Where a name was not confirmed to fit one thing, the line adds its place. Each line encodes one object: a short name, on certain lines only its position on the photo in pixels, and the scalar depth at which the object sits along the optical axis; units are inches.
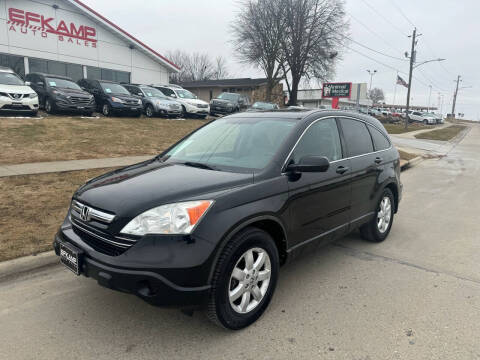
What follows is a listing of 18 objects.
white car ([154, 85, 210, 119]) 739.4
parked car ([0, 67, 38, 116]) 484.1
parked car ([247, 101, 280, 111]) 864.3
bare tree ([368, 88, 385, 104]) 4643.9
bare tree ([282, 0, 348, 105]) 1363.2
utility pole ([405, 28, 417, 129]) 1312.7
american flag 1273.9
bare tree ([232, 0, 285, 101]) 1373.0
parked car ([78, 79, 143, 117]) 615.2
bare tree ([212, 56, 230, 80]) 2970.0
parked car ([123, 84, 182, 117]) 676.7
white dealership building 772.6
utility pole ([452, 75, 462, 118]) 3353.8
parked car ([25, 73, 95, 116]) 549.3
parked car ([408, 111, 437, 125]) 2201.3
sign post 1082.7
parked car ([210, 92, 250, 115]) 862.5
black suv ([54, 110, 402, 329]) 96.3
